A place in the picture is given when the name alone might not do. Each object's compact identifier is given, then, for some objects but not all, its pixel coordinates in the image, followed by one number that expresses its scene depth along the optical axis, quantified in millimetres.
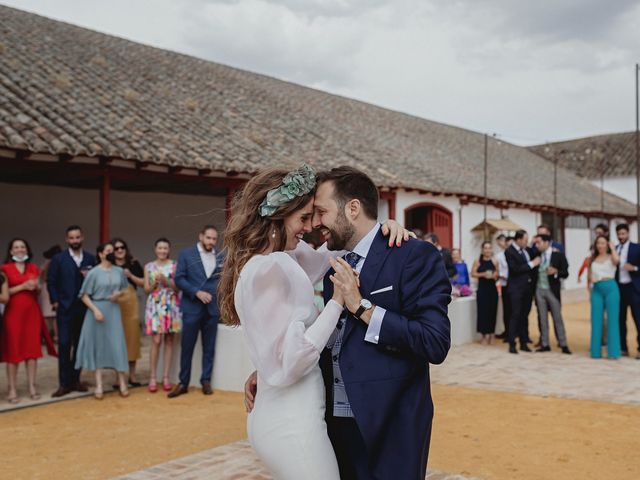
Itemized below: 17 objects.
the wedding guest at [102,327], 7223
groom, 2309
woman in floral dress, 7680
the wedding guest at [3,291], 6911
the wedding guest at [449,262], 10742
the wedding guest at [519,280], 10070
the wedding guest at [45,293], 10617
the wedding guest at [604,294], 9328
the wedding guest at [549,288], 10062
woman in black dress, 11125
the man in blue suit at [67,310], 7469
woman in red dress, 6996
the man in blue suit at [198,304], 7453
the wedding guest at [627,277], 9406
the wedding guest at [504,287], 10906
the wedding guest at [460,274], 11820
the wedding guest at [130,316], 7902
